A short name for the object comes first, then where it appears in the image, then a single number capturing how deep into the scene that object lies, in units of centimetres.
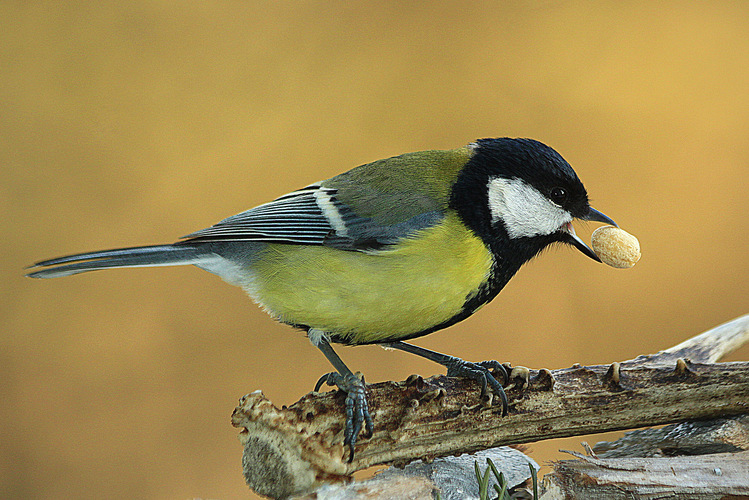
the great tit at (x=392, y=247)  261
